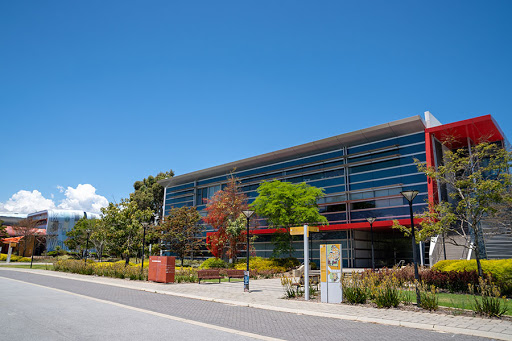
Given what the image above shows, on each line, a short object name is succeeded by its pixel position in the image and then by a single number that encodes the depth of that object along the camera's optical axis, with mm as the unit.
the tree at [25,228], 58781
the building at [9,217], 94206
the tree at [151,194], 65562
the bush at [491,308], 9461
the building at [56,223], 72688
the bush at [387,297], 11370
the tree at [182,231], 38500
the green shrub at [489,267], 14781
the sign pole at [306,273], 13625
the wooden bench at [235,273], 23041
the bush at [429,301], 10633
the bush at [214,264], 31164
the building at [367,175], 29641
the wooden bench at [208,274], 21158
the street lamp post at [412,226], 11204
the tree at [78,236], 57334
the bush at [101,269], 24034
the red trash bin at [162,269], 21016
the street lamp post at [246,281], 16219
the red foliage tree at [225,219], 33031
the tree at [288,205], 30156
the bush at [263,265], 27825
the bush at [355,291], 12320
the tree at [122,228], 35781
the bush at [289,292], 14180
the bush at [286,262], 29922
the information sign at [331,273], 12766
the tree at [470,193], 15672
